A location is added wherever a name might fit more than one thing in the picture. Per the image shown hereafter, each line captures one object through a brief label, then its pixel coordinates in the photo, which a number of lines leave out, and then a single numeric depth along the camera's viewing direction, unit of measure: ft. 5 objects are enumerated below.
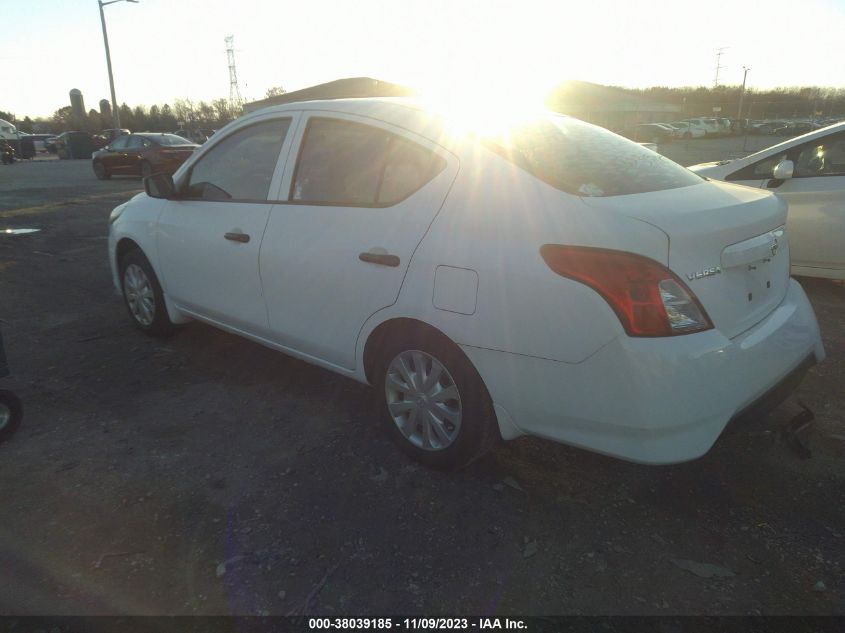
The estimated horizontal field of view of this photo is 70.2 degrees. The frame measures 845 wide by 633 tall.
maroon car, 57.72
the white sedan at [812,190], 16.17
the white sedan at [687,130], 148.25
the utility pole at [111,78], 103.50
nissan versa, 6.89
